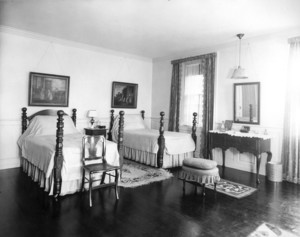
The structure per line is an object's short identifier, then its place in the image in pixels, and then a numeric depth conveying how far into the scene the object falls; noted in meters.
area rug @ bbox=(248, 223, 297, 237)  2.57
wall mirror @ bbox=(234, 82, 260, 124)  5.26
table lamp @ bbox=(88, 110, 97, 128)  6.06
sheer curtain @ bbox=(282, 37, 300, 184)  4.56
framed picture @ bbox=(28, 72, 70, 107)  5.40
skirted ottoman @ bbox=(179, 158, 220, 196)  3.68
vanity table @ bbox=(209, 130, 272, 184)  4.68
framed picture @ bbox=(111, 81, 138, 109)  6.90
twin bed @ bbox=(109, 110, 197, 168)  5.25
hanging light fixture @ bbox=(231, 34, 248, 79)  4.88
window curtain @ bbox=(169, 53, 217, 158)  6.02
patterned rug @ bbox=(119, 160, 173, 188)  4.27
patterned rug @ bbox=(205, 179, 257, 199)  3.85
